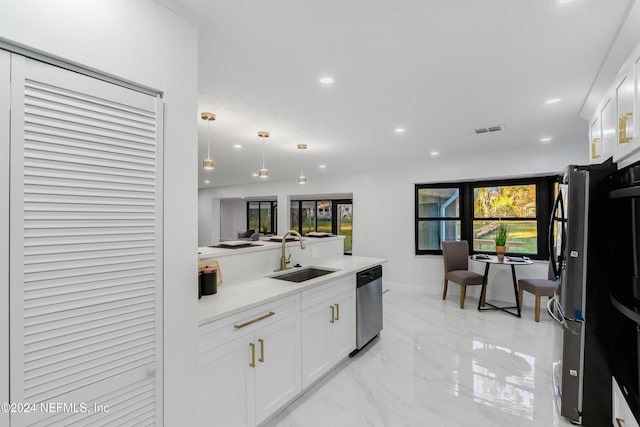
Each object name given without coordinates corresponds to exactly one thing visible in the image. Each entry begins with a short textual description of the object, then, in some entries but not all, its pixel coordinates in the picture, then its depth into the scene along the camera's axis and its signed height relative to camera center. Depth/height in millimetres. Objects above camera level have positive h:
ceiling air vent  3295 +971
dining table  4246 -892
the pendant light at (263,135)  3498 +959
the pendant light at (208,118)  2857 +950
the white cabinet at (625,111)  1620 +609
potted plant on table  4508 -439
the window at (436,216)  5438 -29
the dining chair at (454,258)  4852 -723
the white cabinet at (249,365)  1626 -937
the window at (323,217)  8008 -71
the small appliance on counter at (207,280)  2057 -463
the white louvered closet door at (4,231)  930 -53
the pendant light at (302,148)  4106 +956
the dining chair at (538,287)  3867 -970
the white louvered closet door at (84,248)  983 -128
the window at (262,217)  10477 -93
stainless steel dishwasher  3008 -965
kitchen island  1666 -832
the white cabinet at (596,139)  2370 +630
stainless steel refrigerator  1929 -541
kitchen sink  2889 -609
